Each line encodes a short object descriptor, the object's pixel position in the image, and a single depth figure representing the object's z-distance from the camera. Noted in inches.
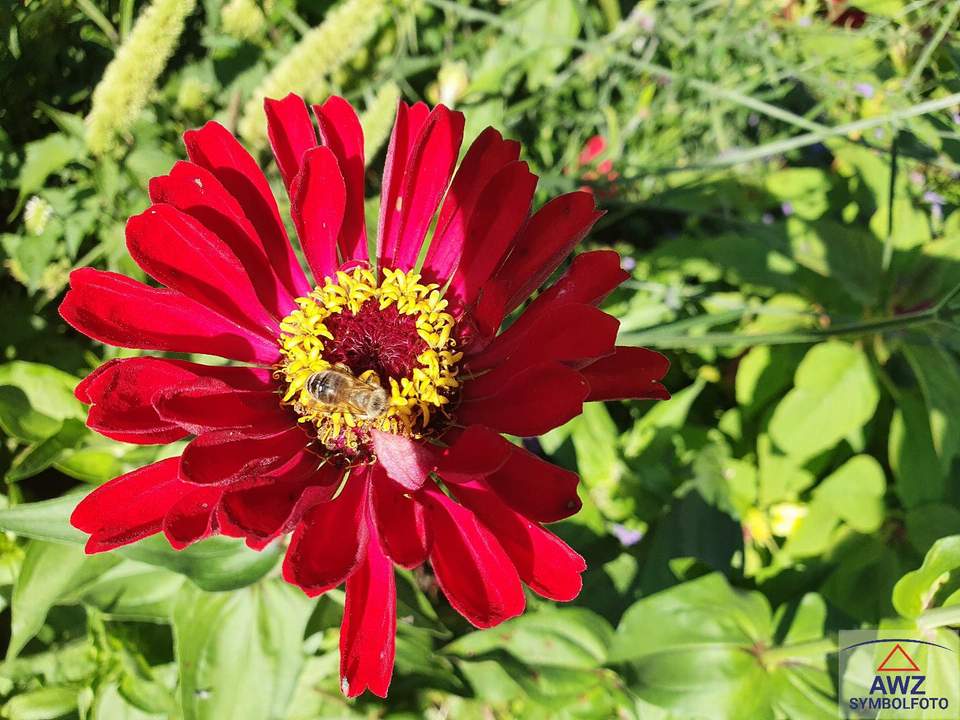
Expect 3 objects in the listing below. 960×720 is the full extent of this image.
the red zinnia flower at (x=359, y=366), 4.0
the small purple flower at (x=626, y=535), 7.5
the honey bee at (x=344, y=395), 4.7
